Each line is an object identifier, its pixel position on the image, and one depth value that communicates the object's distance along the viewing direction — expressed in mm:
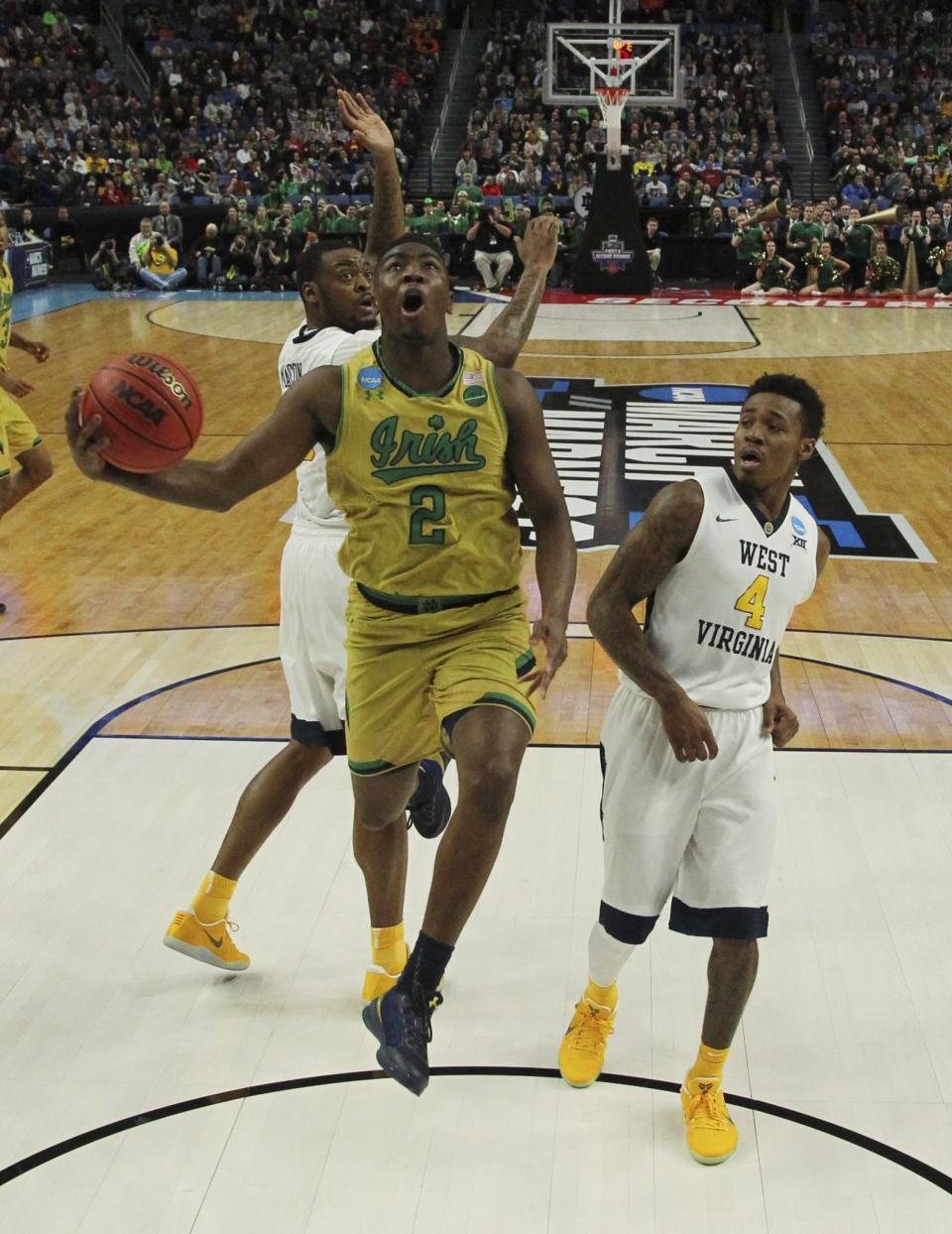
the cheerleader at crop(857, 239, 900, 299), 23891
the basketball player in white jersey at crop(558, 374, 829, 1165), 3553
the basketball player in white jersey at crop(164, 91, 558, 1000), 4352
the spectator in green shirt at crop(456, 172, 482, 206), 25609
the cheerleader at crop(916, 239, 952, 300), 23719
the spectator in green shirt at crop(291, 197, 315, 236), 24812
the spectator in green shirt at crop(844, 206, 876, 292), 23938
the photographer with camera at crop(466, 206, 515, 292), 23969
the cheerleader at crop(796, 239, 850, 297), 23891
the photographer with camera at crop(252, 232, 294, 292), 24578
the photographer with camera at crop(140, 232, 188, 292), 24125
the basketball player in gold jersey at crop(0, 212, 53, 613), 8234
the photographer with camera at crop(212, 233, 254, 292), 24484
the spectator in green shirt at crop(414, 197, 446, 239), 24469
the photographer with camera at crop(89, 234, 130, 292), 23828
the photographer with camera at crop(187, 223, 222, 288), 24734
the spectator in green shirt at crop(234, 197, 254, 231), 24984
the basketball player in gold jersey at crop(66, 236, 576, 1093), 3641
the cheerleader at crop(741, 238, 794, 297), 24047
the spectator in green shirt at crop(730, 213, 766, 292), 24359
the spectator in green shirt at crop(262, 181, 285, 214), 25470
